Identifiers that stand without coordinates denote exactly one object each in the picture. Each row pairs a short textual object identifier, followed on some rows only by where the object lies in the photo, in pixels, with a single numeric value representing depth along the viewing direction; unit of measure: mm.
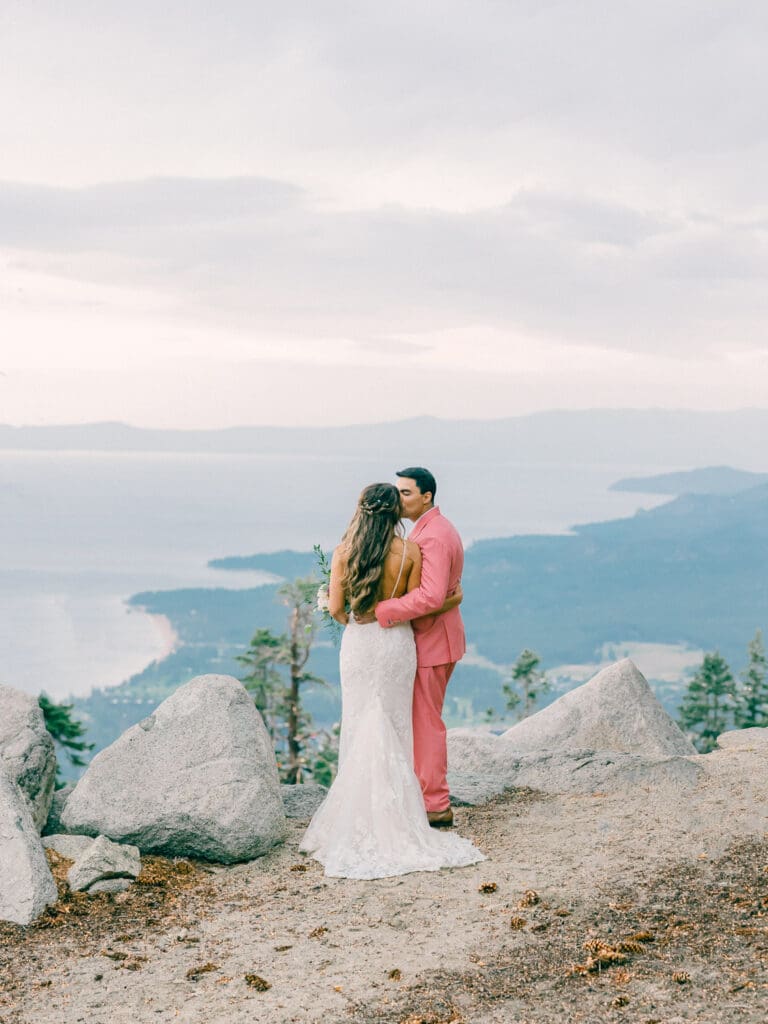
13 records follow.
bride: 8562
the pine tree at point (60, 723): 21828
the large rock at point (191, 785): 8977
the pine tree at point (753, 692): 43584
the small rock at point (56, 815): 9641
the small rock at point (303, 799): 10422
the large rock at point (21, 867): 7781
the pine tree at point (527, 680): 48781
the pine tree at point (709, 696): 46406
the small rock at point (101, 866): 8336
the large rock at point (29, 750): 9375
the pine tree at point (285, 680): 29609
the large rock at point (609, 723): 13852
